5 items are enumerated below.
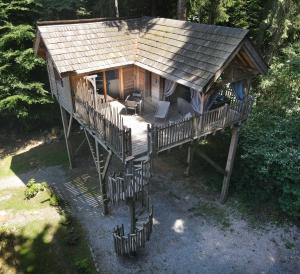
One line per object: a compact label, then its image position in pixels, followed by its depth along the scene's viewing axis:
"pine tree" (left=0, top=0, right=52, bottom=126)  19.94
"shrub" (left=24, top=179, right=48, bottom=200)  16.94
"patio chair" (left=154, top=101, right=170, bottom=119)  14.16
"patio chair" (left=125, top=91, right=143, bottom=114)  14.93
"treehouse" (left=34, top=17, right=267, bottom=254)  11.84
